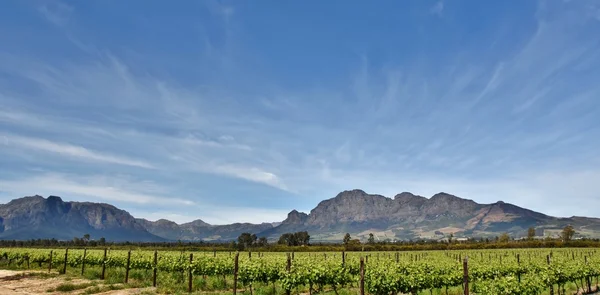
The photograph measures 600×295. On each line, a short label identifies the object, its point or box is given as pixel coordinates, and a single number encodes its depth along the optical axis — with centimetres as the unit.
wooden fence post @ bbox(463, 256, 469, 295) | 1541
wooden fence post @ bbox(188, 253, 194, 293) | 2357
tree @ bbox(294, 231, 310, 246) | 16821
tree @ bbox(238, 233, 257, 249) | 15260
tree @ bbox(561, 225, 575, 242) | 15775
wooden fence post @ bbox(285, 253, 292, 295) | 1959
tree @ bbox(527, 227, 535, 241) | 18045
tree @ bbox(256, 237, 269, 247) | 15120
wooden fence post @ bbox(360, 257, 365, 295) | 1656
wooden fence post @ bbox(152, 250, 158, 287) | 2655
